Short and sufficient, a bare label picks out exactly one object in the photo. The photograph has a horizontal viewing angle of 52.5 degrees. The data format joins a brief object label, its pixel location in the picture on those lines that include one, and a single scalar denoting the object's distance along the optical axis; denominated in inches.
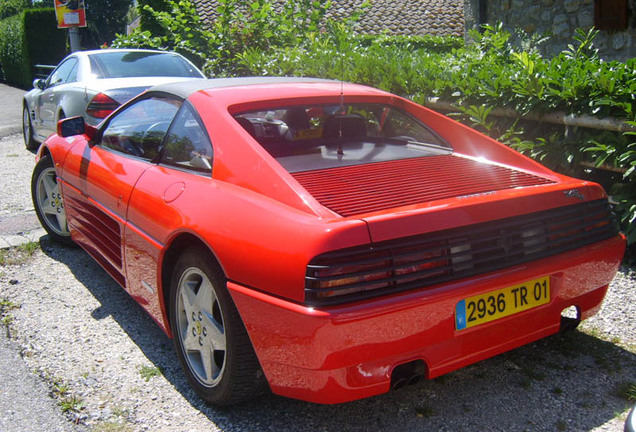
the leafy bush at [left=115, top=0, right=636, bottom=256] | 172.6
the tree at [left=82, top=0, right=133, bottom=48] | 2721.7
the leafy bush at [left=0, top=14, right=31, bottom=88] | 1048.8
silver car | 300.5
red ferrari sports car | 94.2
